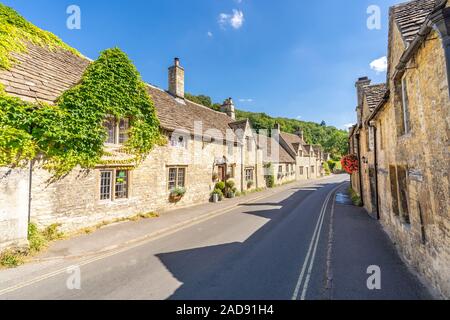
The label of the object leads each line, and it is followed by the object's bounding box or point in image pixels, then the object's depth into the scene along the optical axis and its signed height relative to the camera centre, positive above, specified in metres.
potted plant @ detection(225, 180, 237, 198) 20.98 -1.75
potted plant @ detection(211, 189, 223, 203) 18.99 -2.16
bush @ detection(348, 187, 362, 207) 16.25 -2.27
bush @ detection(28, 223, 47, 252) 7.96 -2.45
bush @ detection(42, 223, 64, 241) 8.91 -2.48
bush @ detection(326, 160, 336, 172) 69.44 +1.71
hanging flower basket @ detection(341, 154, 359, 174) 17.84 +0.59
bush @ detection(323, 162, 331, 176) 62.65 +0.44
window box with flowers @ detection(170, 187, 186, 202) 15.25 -1.58
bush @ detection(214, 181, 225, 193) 19.86 -1.35
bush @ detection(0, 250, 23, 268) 6.88 -2.73
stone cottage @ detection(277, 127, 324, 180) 43.19 +3.09
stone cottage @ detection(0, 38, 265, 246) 8.56 +0.02
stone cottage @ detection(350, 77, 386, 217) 12.59 +1.75
